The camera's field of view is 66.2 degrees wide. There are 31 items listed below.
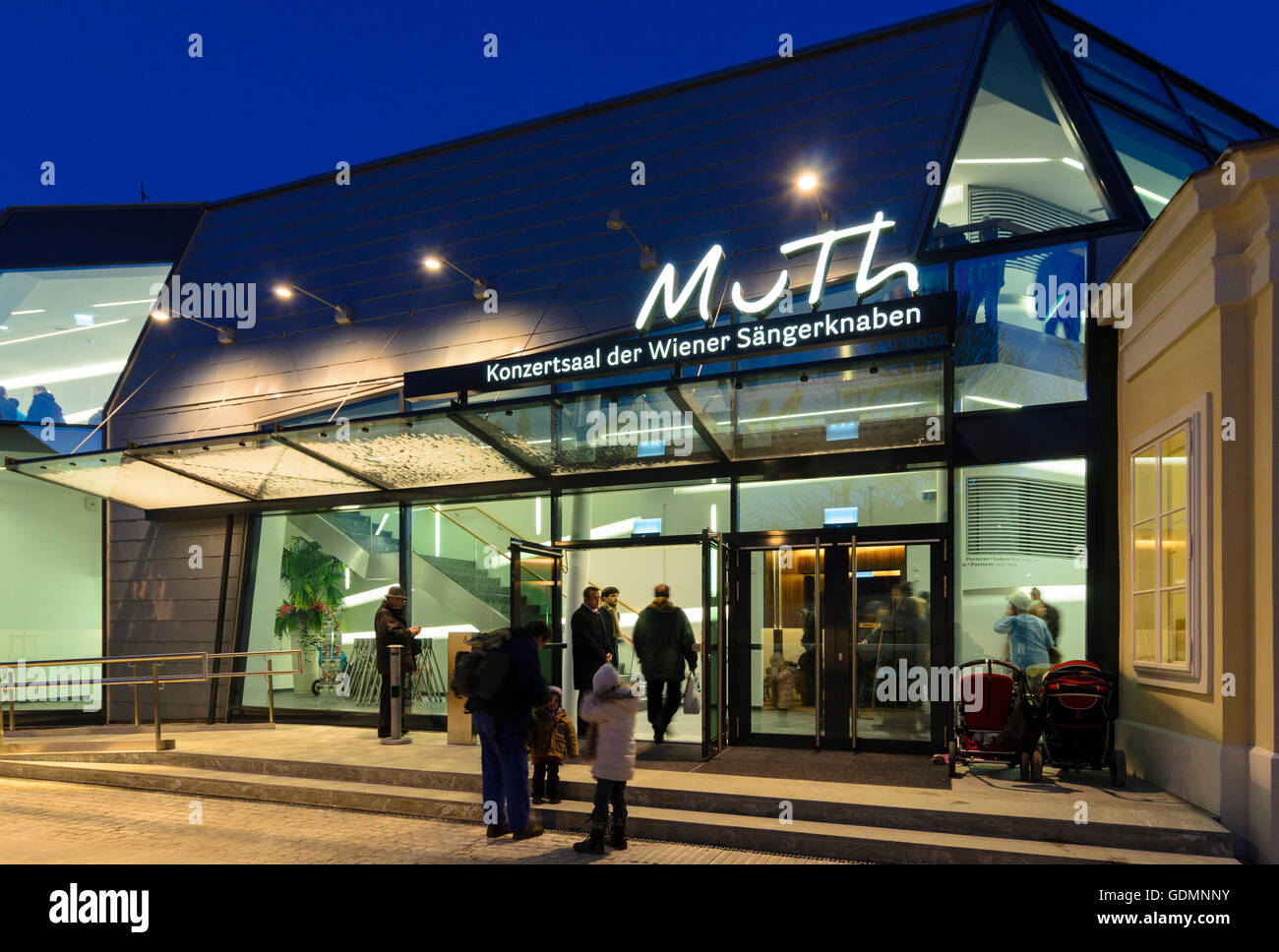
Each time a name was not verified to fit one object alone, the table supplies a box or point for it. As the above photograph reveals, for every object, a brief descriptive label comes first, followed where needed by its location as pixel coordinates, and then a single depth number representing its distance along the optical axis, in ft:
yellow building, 21.38
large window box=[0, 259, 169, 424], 51.72
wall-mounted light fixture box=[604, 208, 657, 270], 39.99
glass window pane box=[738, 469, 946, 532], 33.71
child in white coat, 22.00
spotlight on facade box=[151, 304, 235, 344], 49.96
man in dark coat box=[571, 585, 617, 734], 30.19
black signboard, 27.78
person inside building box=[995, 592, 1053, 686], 30.94
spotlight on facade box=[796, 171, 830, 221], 37.37
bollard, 36.51
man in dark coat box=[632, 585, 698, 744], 33.86
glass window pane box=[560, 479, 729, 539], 36.99
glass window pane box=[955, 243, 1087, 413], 32.60
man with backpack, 23.22
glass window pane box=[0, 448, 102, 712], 50.78
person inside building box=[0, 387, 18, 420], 50.75
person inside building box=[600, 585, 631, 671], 32.65
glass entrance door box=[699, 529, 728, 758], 31.04
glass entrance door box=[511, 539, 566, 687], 32.83
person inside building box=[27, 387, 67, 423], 51.16
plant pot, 45.47
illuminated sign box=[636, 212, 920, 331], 32.04
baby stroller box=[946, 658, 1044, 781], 26.91
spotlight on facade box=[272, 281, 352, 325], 46.42
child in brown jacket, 25.88
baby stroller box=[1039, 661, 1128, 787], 26.25
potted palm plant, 45.78
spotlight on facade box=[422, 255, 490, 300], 43.50
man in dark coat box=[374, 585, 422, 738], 36.78
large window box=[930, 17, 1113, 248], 33.65
